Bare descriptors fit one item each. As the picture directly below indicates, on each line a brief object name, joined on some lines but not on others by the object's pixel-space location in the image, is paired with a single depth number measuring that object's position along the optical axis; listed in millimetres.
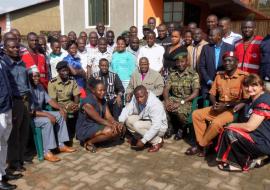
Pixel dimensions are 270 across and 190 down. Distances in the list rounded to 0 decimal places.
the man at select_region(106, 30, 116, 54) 5351
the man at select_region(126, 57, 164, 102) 4301
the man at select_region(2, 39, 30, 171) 3108
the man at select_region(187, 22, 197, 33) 4619
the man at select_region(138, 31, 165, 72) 4555
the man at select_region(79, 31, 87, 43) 5104
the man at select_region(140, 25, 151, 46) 5016
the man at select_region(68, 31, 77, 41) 5342
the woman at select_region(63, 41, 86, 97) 4569
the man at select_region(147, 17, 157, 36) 5793
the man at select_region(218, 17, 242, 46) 4264
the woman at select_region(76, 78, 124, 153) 3872
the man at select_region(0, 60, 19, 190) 2760
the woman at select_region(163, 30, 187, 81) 4342
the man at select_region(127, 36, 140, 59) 4794
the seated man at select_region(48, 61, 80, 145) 4114
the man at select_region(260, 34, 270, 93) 3541
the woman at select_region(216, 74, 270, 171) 3192
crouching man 3800
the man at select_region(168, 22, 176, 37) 5235
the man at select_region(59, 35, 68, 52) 4880
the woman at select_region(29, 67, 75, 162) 3624
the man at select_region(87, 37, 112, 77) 4786
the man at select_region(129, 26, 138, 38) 5201
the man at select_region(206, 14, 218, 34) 4486
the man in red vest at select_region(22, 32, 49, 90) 4156
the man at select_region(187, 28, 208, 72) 4295
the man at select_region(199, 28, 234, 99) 3964
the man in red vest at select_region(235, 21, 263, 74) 3739
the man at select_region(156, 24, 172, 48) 4837
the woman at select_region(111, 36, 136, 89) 4656
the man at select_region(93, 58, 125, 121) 4388
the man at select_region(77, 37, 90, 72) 4898
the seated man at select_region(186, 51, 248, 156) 3578
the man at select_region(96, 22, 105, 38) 6003
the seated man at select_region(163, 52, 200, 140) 4112
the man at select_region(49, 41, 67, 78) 4559
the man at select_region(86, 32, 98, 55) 5045
